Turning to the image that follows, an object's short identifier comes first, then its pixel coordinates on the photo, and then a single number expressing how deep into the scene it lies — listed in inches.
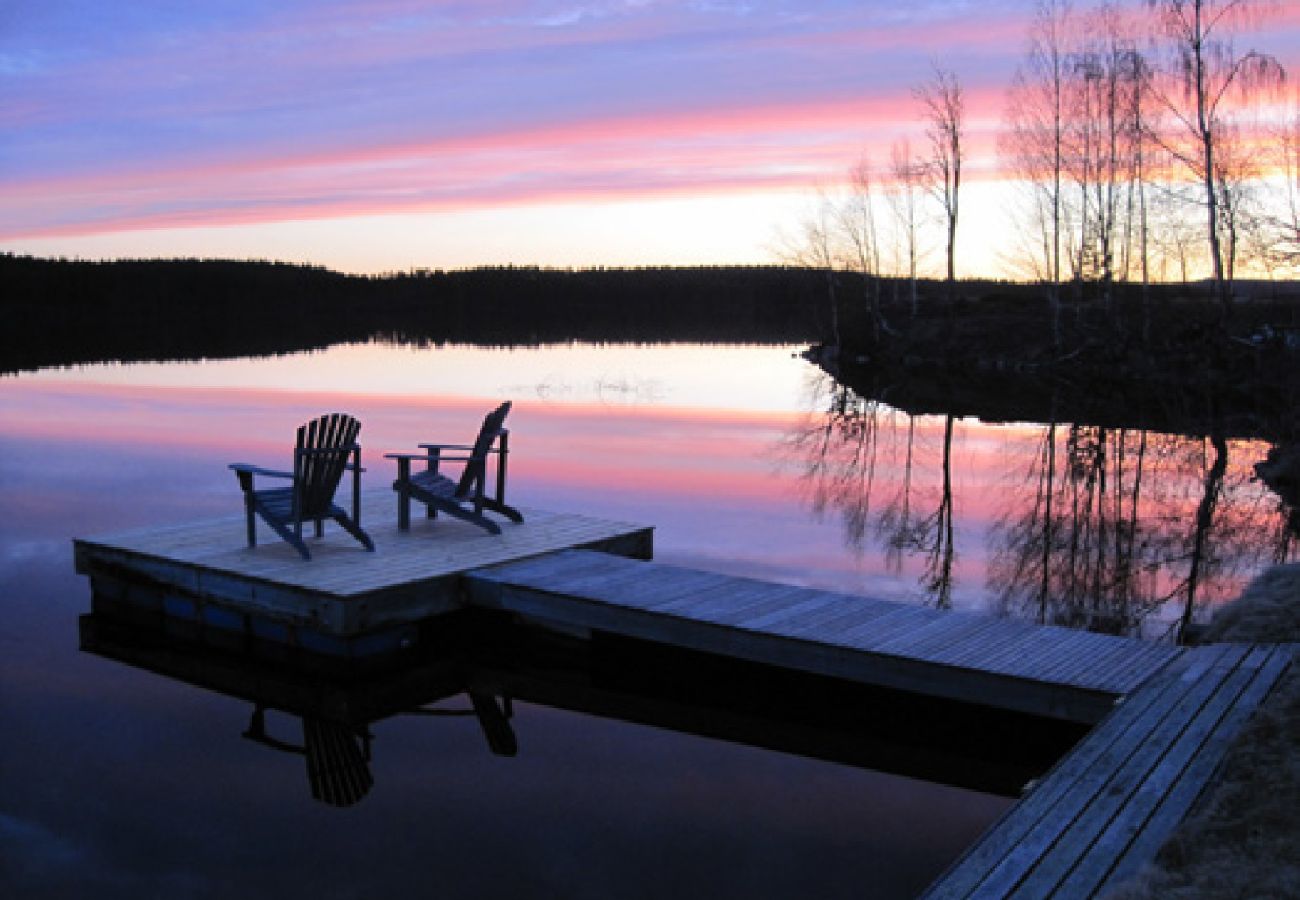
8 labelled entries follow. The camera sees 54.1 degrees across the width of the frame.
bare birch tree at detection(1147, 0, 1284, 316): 899.4
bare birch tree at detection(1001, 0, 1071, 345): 1332.4
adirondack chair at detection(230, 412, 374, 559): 313.9
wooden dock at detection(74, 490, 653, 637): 289.6
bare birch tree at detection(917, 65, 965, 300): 1547.7
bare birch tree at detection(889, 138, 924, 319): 1630.2
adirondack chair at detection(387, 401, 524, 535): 346.6
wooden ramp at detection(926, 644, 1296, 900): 143.2
